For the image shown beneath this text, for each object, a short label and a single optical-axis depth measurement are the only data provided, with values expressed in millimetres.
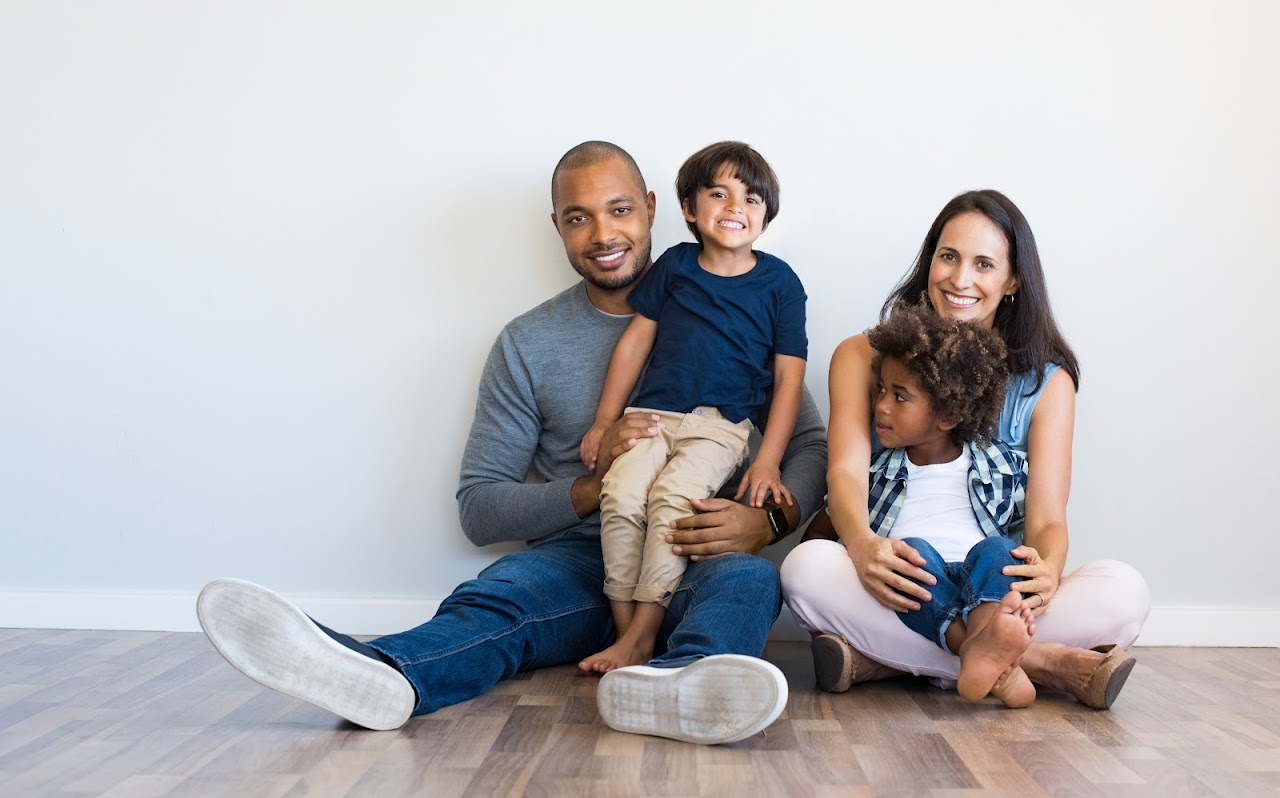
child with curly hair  1783
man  1518
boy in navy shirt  1996
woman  1824
